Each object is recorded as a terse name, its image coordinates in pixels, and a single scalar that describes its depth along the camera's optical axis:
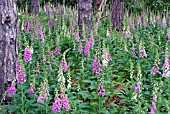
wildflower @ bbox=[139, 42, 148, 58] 5.84
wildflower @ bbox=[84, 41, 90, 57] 5.84
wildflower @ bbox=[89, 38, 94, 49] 6.21
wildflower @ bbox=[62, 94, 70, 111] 3.64
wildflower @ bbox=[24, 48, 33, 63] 4.86
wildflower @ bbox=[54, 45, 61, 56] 6.09
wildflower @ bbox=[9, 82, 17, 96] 4.11
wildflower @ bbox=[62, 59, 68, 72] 4.80
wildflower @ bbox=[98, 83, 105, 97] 4.18
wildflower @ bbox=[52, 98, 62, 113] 3.62
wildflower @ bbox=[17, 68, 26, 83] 4.23
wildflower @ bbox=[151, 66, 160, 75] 5.09
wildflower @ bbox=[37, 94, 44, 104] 3.81
